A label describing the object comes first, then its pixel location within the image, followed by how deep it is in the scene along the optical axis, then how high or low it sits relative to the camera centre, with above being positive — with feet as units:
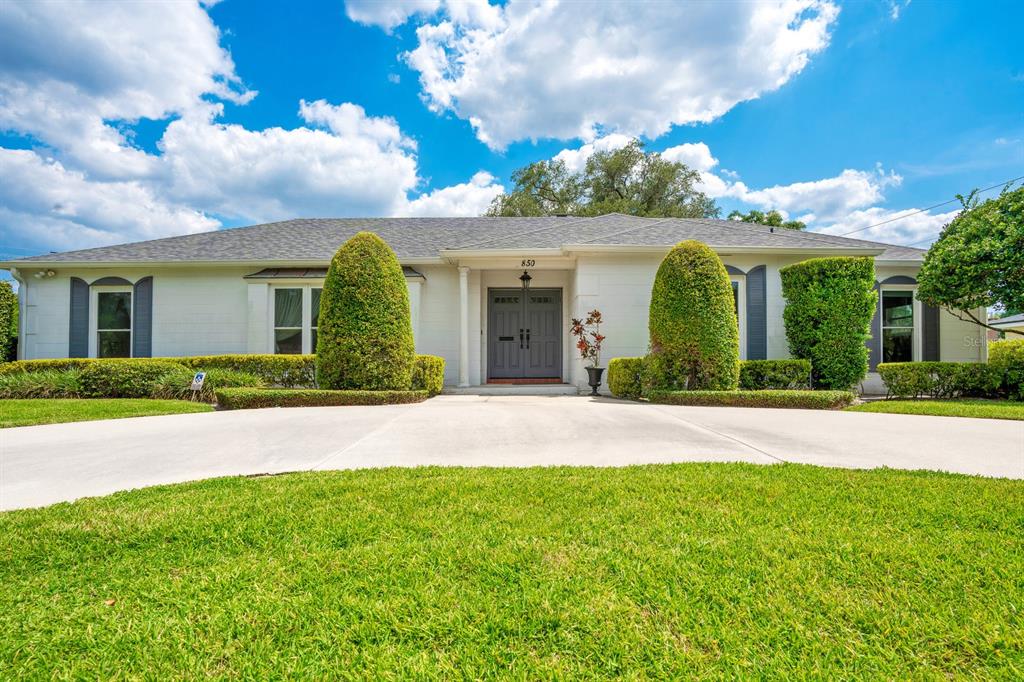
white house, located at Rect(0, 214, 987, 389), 31.48 +4.09
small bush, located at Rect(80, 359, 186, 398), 27.04 -1.94
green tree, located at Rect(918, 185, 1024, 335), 25.11 +5.38
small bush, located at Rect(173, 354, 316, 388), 28.86 -1.21
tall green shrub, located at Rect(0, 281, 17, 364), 33.17 +2.17
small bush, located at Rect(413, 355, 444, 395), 26.63 -1.55
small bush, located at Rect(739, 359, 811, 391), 25.98 -1.48
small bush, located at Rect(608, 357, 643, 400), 26.40 -1.71
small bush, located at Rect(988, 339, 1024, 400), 25.13 -1.07
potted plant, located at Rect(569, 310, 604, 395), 29.86 +0.54
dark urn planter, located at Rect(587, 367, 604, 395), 29.66 -1.86
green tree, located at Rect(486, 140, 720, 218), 80.64 +30.39
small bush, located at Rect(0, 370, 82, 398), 26.94 -2.30
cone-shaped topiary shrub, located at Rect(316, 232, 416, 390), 24.21 +1.29
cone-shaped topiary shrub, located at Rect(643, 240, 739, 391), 24.08 +1.32
